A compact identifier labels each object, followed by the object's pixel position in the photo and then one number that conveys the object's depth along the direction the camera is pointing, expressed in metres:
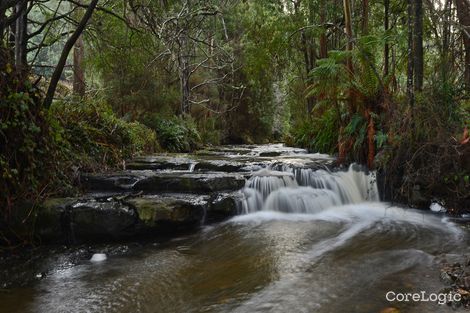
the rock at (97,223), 5.11
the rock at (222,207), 6.18
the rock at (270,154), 11.48
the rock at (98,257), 4.52
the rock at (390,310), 2.92
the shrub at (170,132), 13.37
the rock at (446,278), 3.28
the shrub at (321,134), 10.53
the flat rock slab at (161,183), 6.73
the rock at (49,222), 5.01
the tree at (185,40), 7.12
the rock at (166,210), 5.32
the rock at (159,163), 8.41
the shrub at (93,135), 7.28
